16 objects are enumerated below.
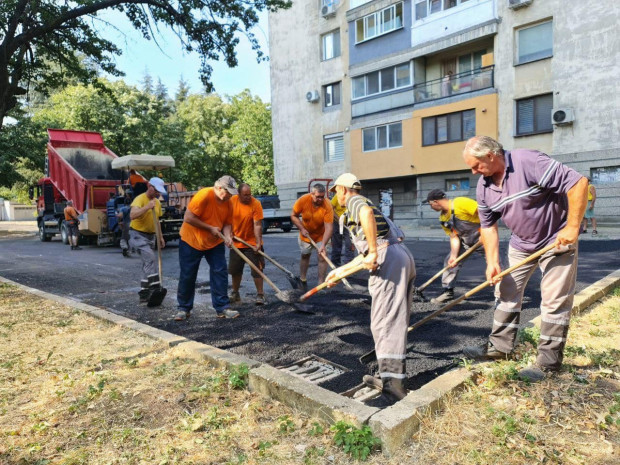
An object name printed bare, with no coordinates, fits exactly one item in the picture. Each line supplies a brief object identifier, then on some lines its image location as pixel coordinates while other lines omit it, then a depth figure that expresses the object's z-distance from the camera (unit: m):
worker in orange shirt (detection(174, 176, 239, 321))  5.32
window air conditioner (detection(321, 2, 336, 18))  23.47
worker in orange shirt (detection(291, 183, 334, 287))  6.72
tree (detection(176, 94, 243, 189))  33.88
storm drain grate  3.69
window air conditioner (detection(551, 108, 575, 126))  16.58
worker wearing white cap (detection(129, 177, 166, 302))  6.45
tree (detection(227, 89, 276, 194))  35.50
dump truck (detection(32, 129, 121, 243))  14.46
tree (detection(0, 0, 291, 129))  7.09
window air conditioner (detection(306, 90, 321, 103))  24.33
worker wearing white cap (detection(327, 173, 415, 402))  3.16
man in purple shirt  3.09
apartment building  16.38
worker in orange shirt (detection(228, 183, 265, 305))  6.18
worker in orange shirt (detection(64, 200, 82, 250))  14.98
